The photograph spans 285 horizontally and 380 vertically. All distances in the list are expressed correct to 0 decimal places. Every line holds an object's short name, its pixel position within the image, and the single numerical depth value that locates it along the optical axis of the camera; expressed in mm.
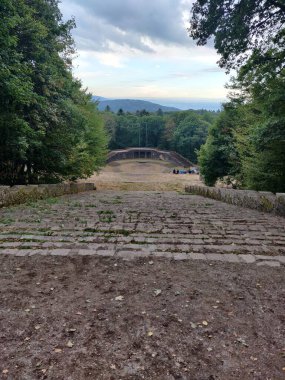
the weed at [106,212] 7215
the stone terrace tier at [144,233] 4309
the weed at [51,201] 9383
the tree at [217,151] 26072
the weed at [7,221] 5730
